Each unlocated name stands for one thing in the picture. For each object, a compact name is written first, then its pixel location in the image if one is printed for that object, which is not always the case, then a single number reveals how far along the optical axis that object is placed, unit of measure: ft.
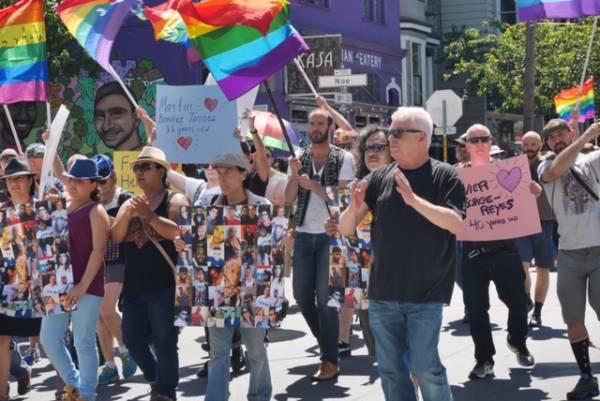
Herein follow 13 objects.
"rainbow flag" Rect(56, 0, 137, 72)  36.37
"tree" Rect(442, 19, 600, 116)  114.01
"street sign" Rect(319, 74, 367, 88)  51.12
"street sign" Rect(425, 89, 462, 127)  74.28
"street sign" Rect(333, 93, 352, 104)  51.78
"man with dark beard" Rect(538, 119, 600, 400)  26.14
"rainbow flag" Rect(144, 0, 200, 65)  37.06
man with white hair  19.86
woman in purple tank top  24.54
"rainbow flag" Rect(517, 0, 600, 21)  31.73
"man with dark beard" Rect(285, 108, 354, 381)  29.63
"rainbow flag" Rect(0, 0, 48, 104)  33.99
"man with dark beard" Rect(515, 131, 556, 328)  37.76
